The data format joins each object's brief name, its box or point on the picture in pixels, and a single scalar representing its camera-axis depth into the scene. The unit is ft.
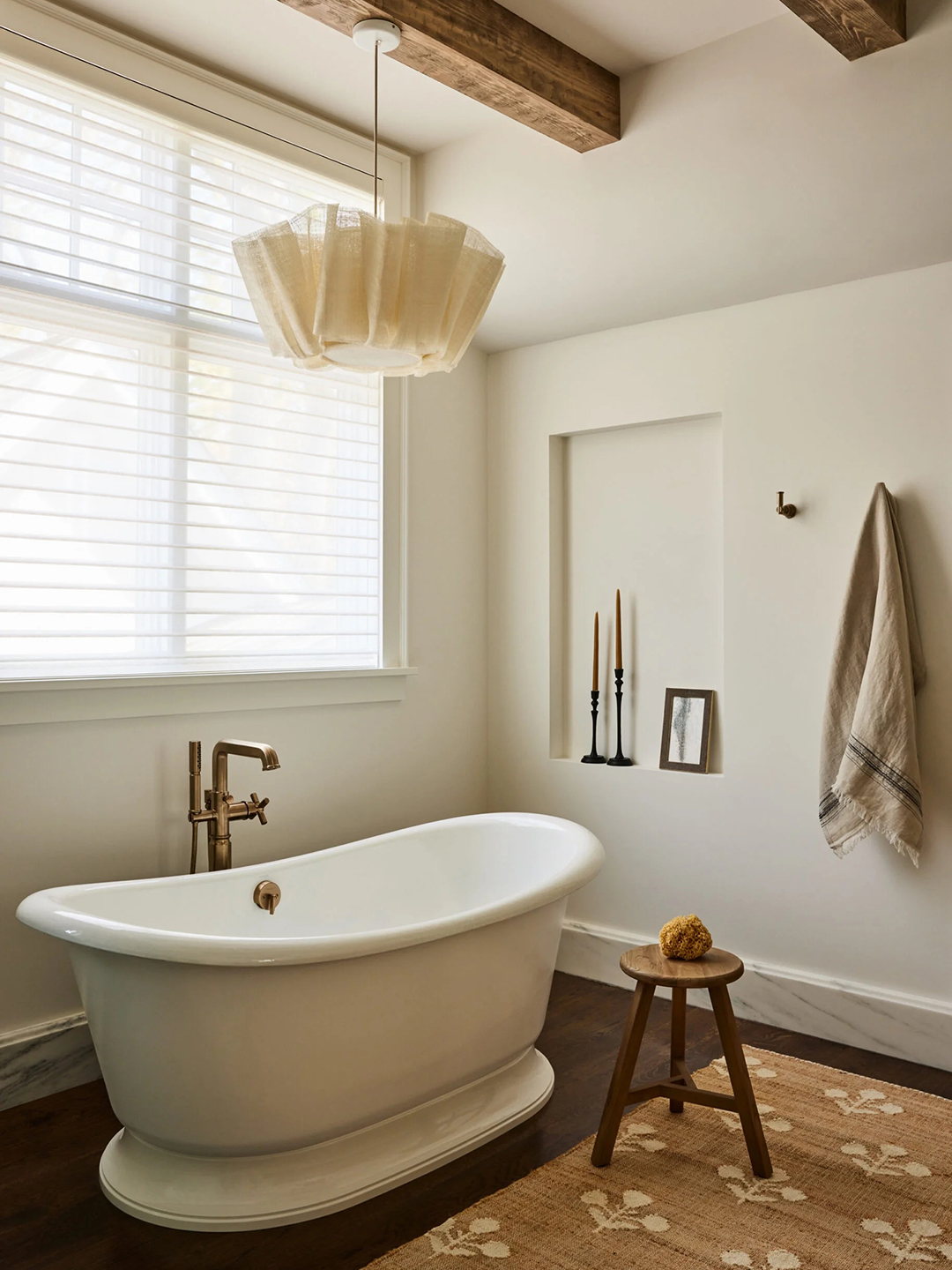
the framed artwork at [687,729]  11.25
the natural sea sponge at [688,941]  7.67
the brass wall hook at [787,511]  10.34
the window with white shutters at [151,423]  8.70
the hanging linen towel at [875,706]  9.26
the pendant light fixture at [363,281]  6.43
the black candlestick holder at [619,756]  11.85
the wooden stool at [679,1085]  7.34
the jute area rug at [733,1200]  6.50
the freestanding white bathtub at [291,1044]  6.60
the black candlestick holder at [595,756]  12.05
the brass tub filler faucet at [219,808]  9.12
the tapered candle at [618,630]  12.03
